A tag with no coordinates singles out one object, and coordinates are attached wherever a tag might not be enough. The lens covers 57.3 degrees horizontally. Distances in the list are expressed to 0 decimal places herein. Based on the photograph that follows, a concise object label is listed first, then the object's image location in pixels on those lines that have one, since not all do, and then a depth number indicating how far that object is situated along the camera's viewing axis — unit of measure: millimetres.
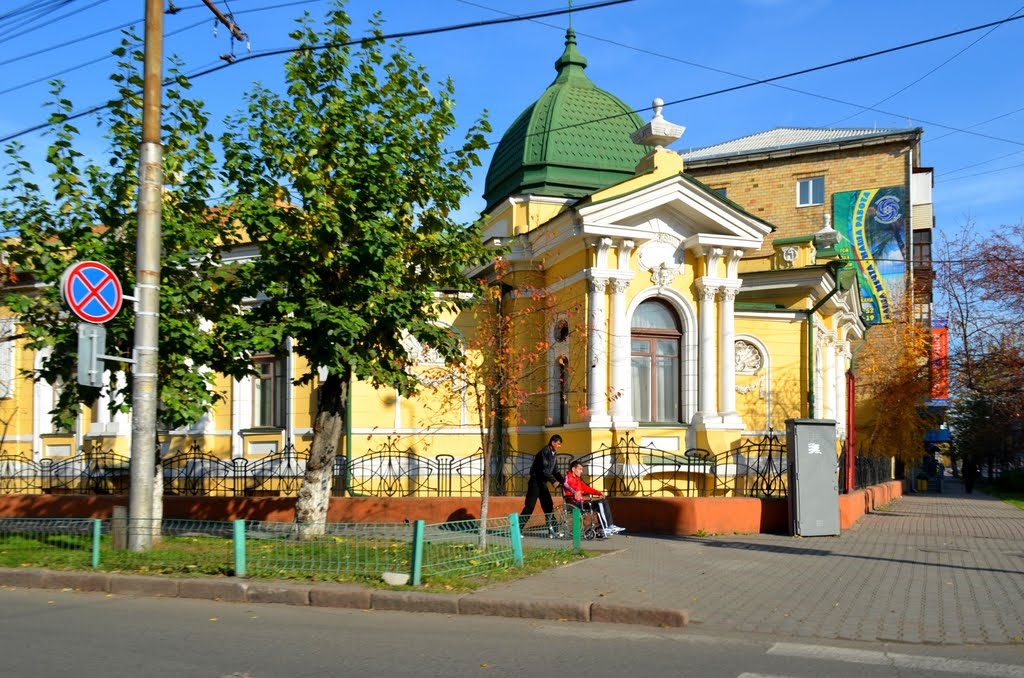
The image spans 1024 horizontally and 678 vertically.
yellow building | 17359
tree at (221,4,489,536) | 12594
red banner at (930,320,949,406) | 26781
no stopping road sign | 10633
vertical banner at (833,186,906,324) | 40562
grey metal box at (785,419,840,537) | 15039
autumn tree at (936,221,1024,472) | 23344
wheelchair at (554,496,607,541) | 13836
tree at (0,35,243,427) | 12695
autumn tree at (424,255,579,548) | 13414
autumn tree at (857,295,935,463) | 26250
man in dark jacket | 14516
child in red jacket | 14195
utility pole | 11586
